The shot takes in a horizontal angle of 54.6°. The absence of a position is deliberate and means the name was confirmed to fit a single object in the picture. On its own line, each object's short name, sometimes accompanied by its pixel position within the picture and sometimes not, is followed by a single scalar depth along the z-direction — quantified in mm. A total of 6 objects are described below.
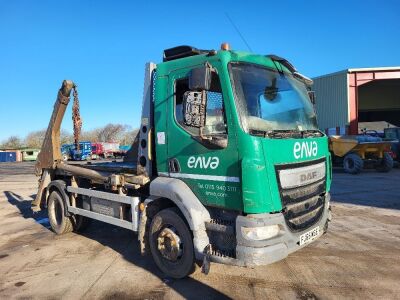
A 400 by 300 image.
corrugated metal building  25203
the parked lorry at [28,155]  63044
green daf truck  4121
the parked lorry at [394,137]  21391
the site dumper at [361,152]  17750
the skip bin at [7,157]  63156
